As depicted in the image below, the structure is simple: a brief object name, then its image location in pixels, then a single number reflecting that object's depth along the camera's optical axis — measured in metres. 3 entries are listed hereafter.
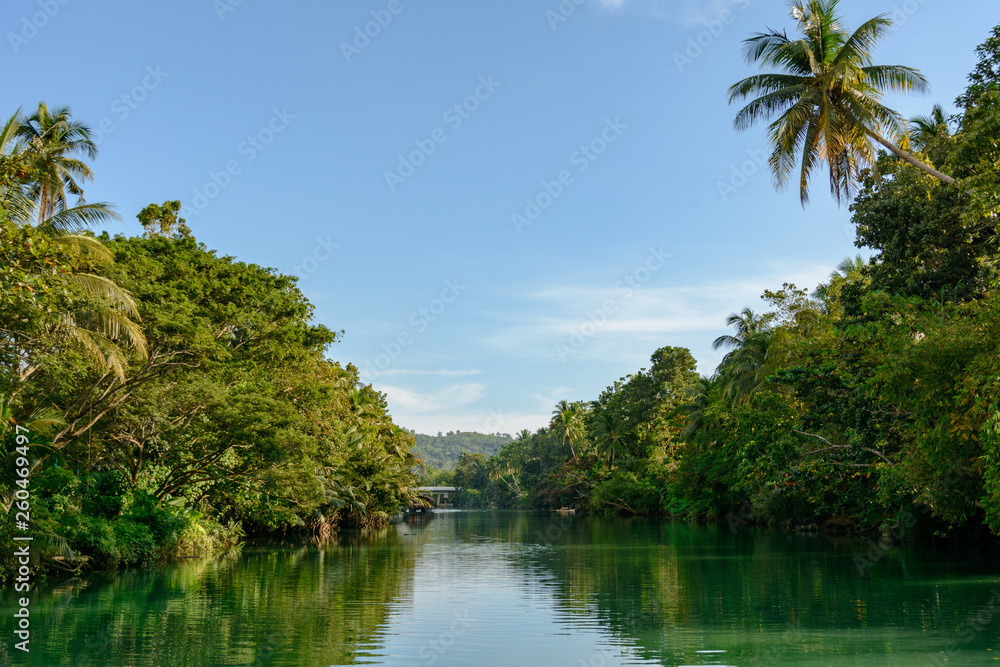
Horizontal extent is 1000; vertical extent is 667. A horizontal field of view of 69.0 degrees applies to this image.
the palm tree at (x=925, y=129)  20.33
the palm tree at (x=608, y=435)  67.81
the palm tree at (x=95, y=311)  14.88
